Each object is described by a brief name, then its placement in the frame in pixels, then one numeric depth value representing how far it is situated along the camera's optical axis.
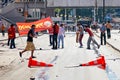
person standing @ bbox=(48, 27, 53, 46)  33.88
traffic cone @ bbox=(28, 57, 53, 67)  19.01
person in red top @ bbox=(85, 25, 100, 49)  31.84
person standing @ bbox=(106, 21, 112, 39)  44.78
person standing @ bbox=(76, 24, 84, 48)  34.13
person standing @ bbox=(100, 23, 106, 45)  35.31
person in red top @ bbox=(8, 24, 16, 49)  34.06
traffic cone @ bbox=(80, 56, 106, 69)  18.30
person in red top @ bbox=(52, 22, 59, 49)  31.30
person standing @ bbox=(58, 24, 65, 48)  32.69
